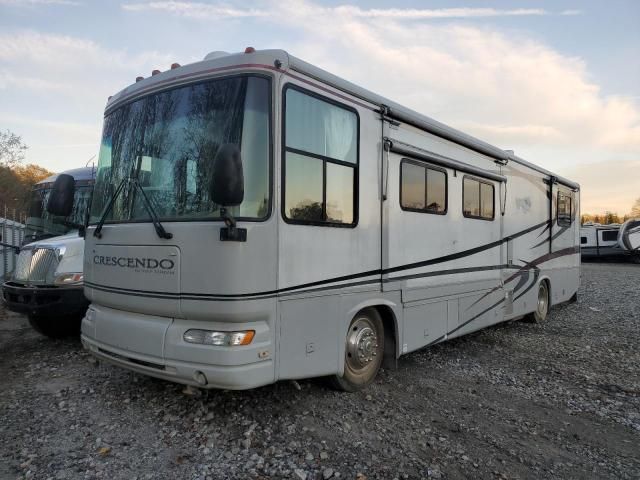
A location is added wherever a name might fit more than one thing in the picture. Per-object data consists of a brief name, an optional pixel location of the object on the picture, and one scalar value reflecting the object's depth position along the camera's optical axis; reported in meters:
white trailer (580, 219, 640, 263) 26.47
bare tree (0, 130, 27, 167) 38.50
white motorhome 3.67
